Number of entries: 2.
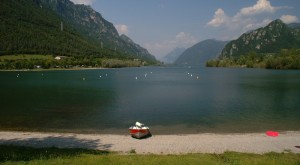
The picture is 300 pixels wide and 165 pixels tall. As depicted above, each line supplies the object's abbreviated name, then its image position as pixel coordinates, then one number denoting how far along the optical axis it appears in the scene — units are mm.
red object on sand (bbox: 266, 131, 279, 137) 24593
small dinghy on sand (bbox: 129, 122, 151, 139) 23514
